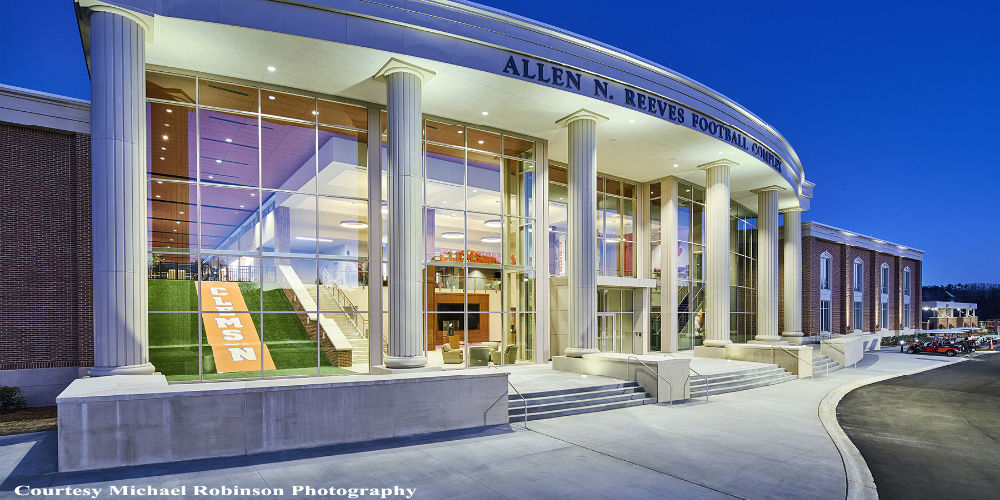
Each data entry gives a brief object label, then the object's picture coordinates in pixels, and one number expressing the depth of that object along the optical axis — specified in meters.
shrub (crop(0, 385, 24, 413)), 13.76
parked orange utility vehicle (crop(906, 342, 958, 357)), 35.94
